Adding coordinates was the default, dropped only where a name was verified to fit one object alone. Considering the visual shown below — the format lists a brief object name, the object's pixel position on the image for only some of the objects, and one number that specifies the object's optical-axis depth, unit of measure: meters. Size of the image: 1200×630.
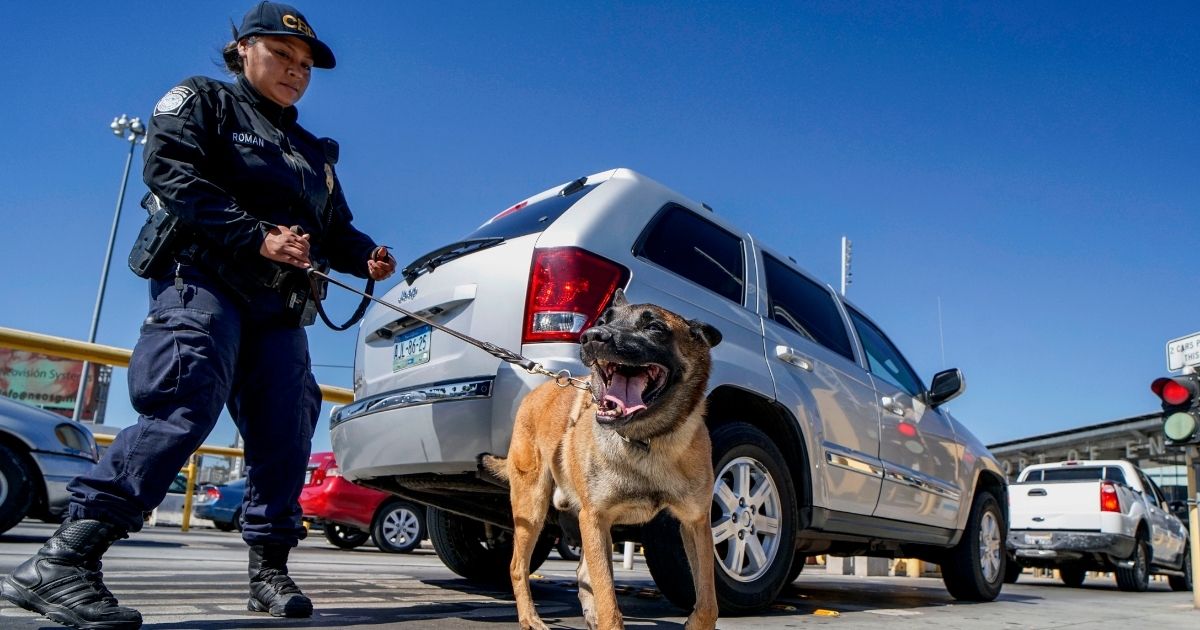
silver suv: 3.46
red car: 10.39
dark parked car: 14.98
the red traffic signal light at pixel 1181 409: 7.03
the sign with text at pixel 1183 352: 7.25
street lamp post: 25.36
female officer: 2.52
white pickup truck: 11.23
